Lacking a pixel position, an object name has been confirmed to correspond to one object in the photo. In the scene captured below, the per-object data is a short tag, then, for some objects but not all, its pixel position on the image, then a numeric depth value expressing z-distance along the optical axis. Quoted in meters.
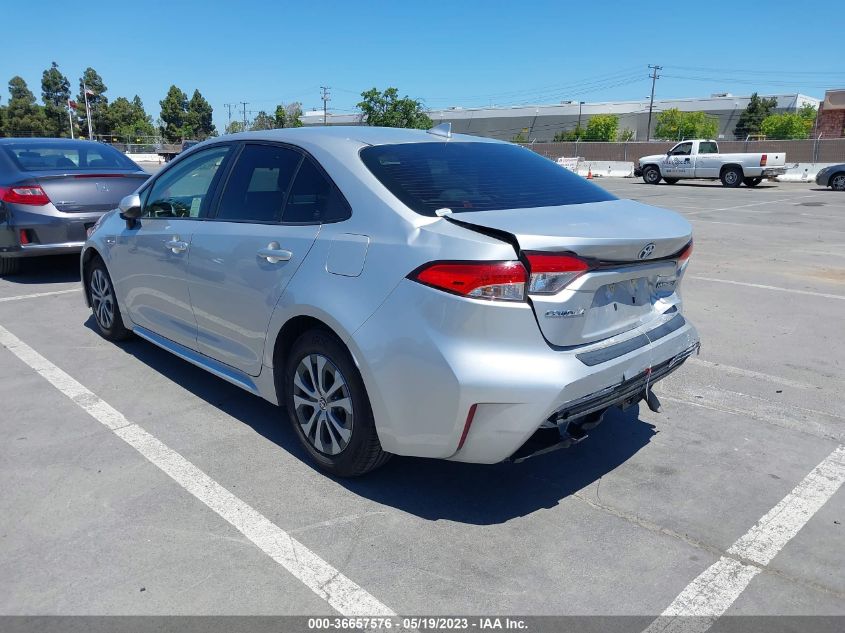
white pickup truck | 27.83
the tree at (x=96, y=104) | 89.25
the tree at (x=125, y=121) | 89.00
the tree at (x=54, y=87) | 108.75
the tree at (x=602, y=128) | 98.44
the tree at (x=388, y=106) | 65.81
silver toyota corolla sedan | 2.84
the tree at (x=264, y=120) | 77.88
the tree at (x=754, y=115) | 95.89
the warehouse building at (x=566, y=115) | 103.12
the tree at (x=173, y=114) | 99.88
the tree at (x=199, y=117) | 102.43
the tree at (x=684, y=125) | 93.94
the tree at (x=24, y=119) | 79.12
